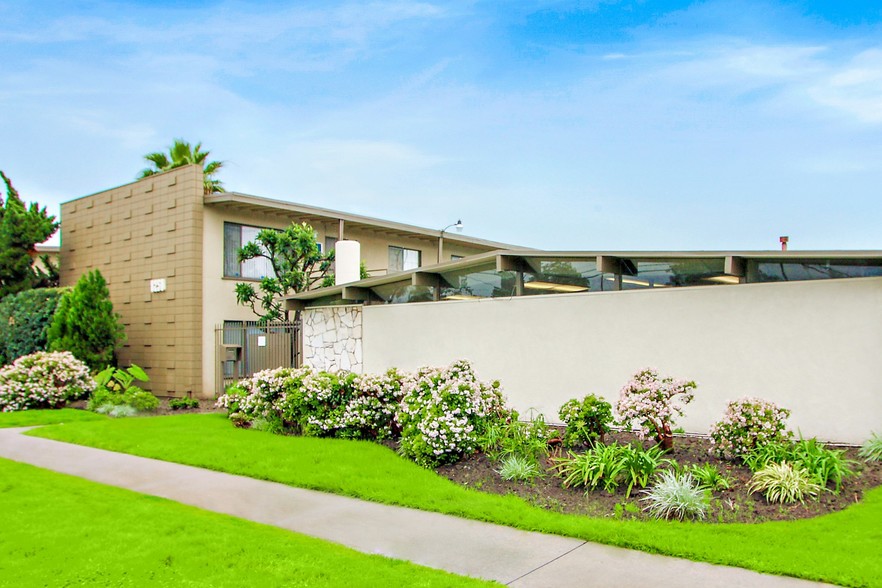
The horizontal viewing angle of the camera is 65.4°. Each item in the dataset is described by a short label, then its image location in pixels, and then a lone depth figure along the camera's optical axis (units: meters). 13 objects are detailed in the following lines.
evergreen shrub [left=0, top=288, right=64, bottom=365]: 20.58
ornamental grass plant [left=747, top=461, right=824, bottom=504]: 6.92
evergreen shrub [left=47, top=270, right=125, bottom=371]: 18.86
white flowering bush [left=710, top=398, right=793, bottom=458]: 7.94
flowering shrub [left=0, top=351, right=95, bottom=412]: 17.11
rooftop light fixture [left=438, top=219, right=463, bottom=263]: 24.68
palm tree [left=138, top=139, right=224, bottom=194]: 27.50
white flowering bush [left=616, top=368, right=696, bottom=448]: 8.12
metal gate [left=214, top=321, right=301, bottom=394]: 17.73
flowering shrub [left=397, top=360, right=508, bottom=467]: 9.20
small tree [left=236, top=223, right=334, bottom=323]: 18.81
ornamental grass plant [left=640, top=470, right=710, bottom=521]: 6.70
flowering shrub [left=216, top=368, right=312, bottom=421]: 12.77
